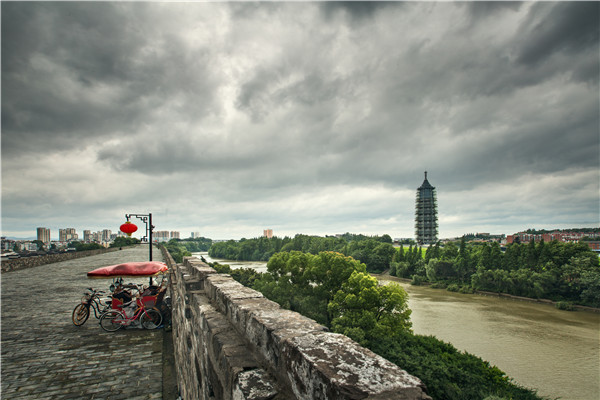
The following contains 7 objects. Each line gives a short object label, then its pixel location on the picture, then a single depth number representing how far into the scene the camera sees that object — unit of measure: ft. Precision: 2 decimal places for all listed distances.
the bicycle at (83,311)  26.10
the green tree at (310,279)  79.71
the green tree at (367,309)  61.16
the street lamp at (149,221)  37.27
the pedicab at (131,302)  26.16
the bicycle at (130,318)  25.80
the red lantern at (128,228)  33.60
